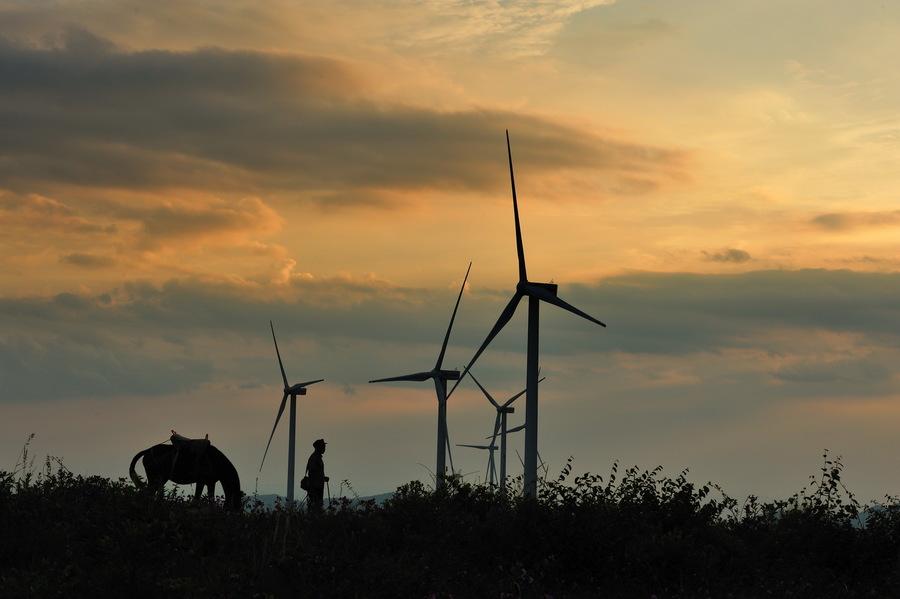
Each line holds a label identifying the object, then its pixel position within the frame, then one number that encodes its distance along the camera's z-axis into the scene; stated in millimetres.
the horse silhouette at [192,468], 36188
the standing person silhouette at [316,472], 38469
